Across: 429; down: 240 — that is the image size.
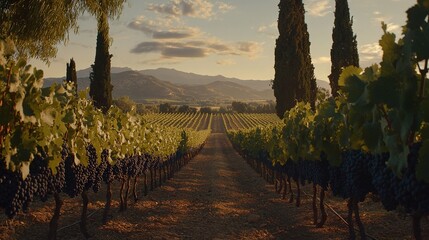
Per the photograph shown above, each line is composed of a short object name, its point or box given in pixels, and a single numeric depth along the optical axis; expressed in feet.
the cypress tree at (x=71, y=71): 89.20
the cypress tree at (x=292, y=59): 99.86
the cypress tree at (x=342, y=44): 99.86
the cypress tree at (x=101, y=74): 83.66
